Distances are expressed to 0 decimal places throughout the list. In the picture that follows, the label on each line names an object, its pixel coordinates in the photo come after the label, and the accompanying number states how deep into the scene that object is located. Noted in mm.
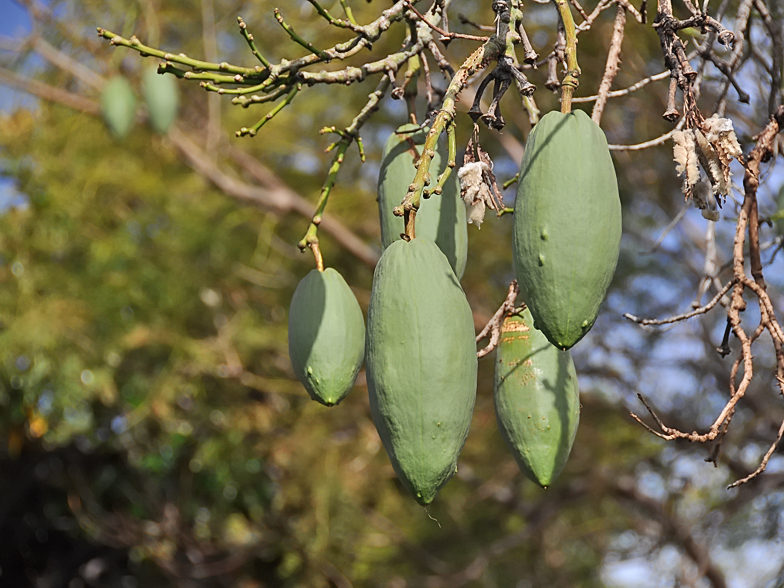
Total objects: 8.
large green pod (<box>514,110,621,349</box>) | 1513
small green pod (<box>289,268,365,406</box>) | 1642
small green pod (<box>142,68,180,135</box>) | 4555
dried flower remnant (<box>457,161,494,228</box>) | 1576
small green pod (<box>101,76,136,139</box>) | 4628
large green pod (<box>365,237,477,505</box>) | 1523
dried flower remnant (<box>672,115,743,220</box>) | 1573
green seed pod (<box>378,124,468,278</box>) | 1639
